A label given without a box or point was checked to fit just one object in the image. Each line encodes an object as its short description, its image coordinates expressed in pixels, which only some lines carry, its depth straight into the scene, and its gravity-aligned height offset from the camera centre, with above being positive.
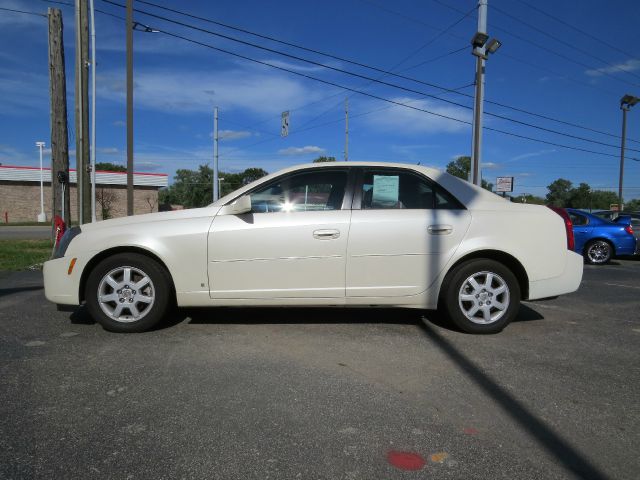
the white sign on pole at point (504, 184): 18.84 +1.53
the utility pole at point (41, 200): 38.36 +1.34
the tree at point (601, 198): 90.39 +5.05
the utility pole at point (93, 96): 18.27 +5.09
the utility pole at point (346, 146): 43.98 +7.02
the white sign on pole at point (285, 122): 25.78 +5.36
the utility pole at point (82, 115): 13.77 +3.06
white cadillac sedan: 4.25 -0.32
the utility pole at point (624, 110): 27.09 +6.71
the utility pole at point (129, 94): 13.31 +3.52
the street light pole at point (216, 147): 32.14 +4.93
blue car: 11.70 -0.43
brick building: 39.25 +1.96
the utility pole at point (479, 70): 14.53 +4.81
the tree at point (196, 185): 91.47 +6.93
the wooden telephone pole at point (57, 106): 13.41 +3.19
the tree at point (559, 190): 104.57 +7.55
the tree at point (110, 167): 96.30 +10.75
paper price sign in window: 4.46 +0.29
